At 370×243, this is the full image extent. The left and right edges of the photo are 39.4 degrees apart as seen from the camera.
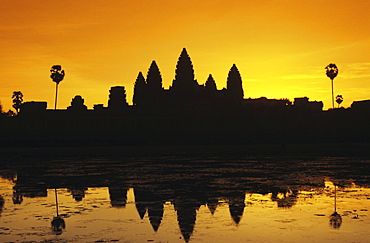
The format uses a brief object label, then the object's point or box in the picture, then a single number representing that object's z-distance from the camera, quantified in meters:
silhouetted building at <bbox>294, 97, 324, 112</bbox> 151.38
